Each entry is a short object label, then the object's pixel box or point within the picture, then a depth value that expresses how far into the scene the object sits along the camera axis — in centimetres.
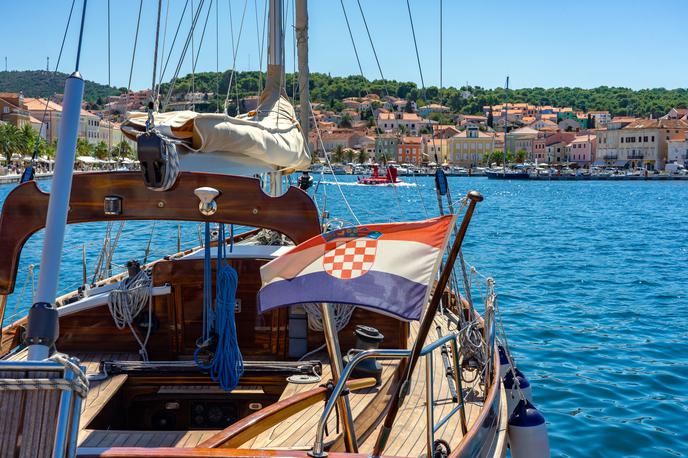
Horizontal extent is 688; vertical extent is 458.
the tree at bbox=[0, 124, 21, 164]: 7759
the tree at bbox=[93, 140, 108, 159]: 7988
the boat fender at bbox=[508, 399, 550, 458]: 605
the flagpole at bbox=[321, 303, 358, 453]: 416
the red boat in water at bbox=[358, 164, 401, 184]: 8781
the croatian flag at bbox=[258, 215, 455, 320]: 369
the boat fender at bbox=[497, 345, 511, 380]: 678
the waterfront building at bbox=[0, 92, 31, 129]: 9500
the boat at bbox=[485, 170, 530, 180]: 11581
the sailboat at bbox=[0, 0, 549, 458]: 309
